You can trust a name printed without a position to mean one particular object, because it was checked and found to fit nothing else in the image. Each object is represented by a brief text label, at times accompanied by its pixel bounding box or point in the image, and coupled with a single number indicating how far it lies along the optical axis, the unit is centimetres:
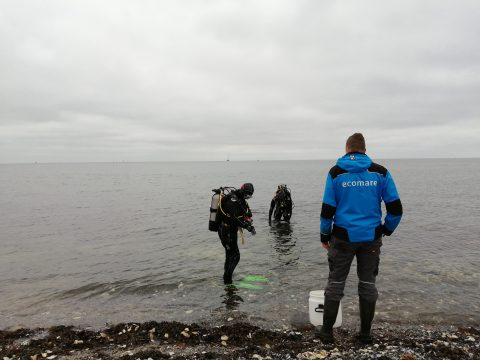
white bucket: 670
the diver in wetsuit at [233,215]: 870
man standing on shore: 535
